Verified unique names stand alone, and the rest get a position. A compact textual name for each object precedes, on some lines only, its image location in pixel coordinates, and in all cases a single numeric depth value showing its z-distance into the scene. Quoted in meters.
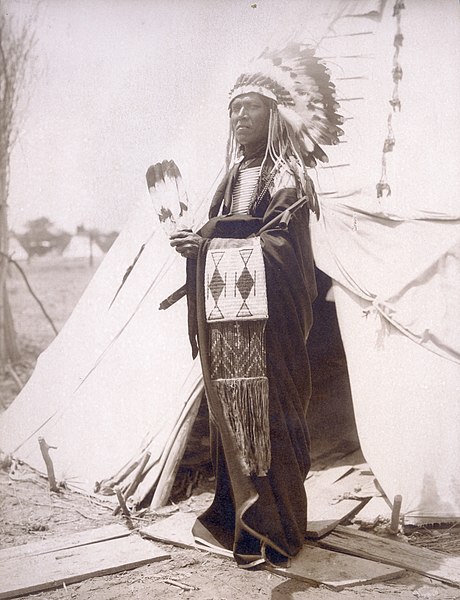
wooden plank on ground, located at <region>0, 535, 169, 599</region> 2.71
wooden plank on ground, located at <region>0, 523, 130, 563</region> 2.89
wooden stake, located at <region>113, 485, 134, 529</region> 3.09
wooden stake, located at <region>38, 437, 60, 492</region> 3.15
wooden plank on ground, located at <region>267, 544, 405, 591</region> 2.71
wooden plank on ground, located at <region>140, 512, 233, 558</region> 2.93
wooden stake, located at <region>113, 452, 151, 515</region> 3.28
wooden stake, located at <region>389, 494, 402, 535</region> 3.06
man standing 2.76
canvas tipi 3.11
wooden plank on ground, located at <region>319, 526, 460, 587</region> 2.82
